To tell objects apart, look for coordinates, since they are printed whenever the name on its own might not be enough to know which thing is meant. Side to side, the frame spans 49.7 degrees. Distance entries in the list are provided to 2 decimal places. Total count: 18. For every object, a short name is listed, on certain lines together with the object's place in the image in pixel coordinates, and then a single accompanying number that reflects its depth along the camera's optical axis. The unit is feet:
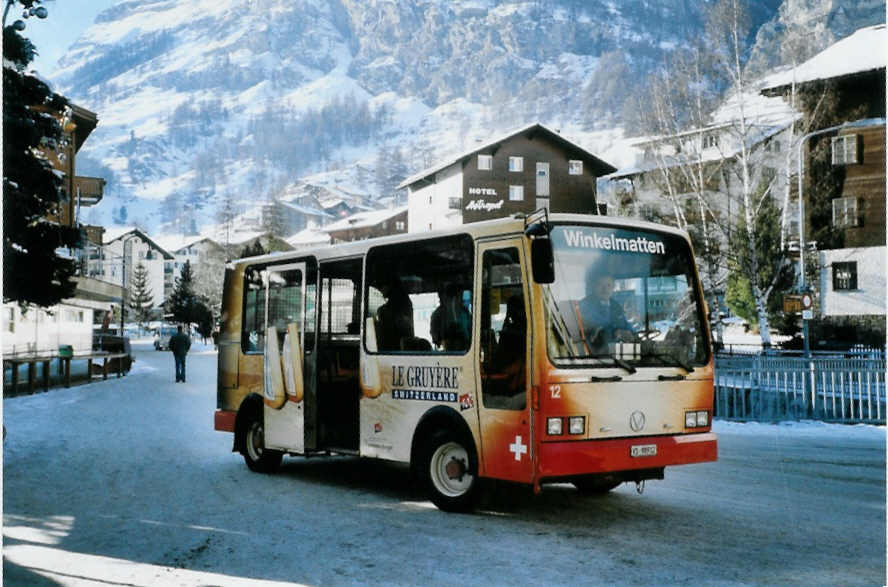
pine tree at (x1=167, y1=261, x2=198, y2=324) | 310.57
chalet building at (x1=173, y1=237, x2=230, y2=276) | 425.28
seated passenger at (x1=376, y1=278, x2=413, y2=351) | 32.14
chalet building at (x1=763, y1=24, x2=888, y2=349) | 133.28
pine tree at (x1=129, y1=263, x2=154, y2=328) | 419.54
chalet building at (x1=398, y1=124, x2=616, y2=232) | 227.81
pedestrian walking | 104.83
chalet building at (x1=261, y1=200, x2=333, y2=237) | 455.22
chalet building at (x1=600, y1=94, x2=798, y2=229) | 116.78
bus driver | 27.45
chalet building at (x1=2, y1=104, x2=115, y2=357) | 100.17
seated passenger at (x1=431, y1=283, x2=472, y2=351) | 29.40
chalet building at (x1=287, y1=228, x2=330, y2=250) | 450.21
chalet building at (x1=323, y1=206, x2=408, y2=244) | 375.86
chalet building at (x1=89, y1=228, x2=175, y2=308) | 418.88
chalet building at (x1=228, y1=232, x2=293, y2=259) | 346.37
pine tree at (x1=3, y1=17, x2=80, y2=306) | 36.73
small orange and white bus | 26.81
